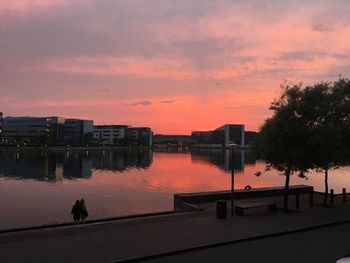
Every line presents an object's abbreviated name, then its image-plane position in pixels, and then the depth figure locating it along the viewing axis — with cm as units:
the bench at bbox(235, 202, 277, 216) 2171
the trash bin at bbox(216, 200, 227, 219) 2048
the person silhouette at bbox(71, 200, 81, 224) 2263
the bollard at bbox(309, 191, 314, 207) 2621
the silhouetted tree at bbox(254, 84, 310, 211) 2362
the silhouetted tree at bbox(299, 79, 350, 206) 2339
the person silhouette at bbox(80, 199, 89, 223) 2304
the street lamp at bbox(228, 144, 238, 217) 2389
